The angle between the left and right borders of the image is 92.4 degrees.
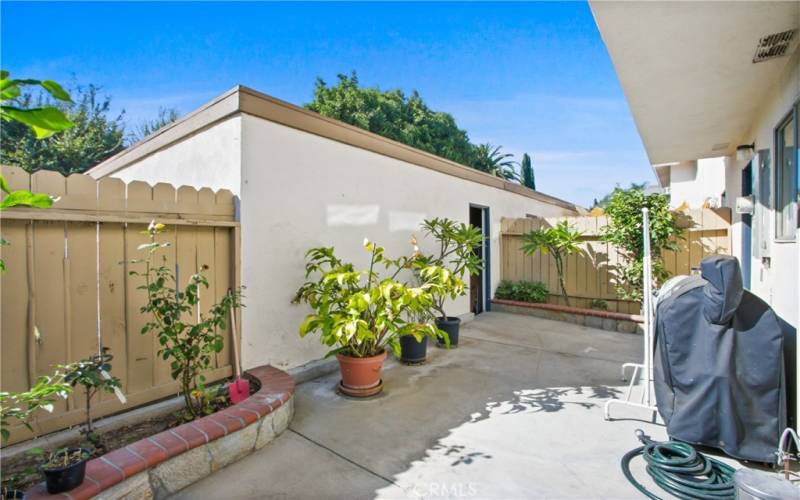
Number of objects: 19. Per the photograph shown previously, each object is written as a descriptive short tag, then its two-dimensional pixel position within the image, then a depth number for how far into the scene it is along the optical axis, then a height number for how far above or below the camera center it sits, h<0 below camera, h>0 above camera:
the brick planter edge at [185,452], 1.97 -1.19
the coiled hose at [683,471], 2.16 -1.36
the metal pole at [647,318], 3.16 -0.60
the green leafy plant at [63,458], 1.83 -1.04
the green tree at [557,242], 6.97 +0.08
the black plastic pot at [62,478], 1.79 -1.08
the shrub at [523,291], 7.39 -0.87
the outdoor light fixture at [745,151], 5.04 +1.26
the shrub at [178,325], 2.68 -0.55
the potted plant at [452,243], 5.25 +0.04
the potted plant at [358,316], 3.35 -0.62
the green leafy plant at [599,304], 6.87 -1.05
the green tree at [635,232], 5.93 +0.21
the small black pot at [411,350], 4.57 -1.24
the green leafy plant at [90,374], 2.05 -0.68
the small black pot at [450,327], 5.23 -1.09
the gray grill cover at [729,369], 2.40 -0.80
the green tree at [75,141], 13.34 +4.02
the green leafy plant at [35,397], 1.70 -0.67
